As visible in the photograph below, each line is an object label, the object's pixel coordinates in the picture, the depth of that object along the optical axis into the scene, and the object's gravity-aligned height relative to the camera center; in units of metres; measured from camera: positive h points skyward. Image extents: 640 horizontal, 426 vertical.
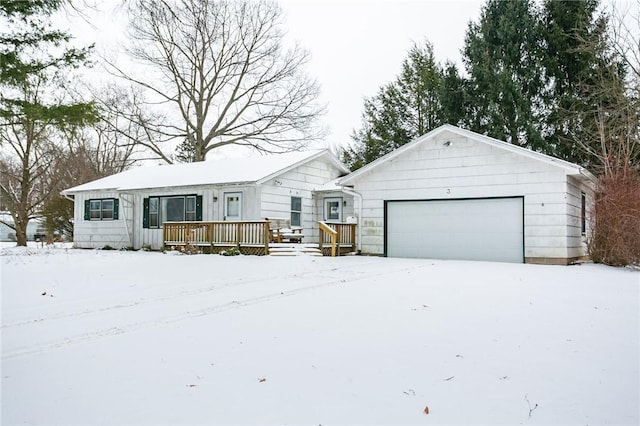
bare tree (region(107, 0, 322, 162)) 25.53 +7.82
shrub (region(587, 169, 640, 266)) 11.58 +0.15
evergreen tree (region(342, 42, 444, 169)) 27.17 +6.92
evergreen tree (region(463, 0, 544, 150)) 22.11 +7.27
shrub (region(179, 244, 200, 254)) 15.84 -0.82
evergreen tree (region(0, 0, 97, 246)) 7.69 +2.85
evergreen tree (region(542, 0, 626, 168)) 20.89 +6.71
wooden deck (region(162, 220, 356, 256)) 15.02 -0.39
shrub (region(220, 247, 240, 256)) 14.80 -0.85
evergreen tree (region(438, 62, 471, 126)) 24.27 +6.37
